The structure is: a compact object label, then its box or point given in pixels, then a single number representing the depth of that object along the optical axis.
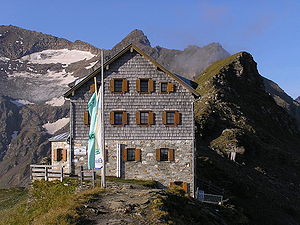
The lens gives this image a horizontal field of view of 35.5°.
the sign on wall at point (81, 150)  42.47
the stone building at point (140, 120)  41.31
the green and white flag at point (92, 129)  31.05
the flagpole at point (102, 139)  29.91
